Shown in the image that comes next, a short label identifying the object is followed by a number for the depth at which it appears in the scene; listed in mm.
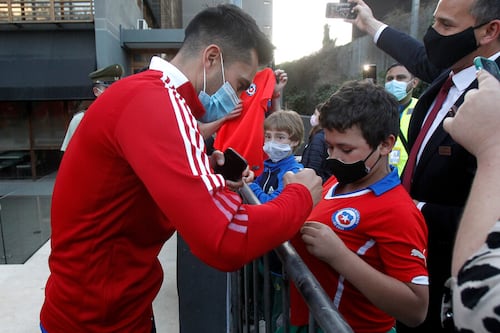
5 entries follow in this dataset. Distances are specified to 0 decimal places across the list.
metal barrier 1054
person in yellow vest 4026
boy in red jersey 1481
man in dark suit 1720
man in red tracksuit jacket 1171
